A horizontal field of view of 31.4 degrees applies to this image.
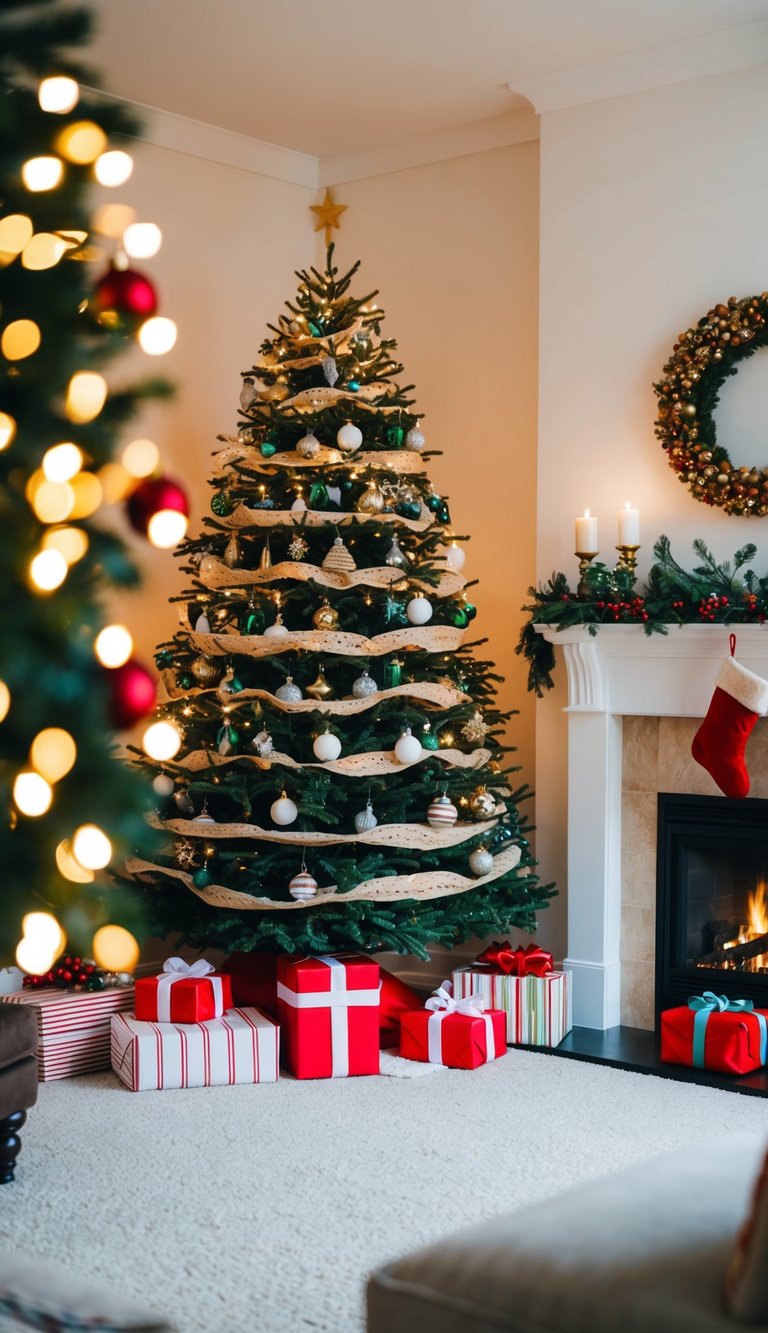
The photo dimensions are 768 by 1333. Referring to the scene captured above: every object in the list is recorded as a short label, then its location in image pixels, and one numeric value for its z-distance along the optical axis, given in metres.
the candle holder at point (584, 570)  4.34
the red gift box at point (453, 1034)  4.05
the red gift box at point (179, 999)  3.96
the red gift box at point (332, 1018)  3.95
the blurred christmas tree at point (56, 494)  1.71
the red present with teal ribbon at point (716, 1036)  3.93
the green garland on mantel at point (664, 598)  4.07
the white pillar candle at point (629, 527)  4.30
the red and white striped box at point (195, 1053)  3.84
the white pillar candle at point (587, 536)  4.36
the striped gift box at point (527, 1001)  4.25
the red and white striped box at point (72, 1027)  3.95
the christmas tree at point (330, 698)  4.06
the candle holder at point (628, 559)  4.33
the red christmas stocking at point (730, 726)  3.98
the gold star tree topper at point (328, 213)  5.51
